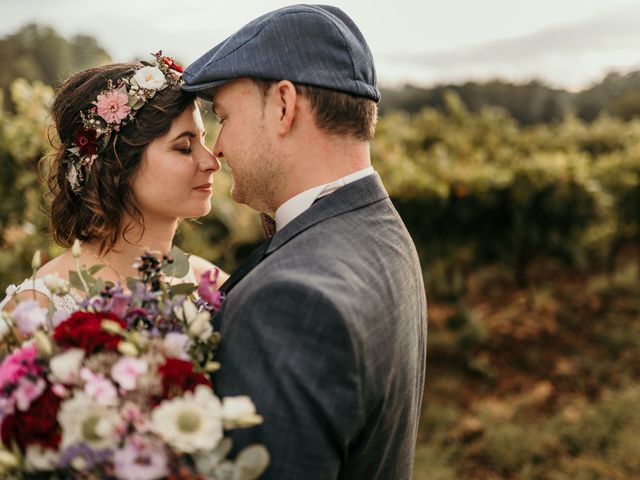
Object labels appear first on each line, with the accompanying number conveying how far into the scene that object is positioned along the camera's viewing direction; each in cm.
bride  114
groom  68
